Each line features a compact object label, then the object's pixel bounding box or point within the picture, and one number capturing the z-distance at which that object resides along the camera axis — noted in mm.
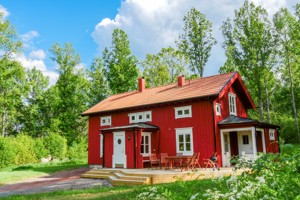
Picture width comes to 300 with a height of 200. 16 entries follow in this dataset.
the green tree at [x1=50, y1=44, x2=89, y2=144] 36938
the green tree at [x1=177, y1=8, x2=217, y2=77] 30906
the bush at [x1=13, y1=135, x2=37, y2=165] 24672
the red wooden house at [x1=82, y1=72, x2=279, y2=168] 16219
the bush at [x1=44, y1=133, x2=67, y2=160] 28469
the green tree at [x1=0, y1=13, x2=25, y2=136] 27781
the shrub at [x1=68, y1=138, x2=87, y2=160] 31014
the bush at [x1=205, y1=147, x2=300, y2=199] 2426
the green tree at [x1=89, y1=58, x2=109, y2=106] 39281
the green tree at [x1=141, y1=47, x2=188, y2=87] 37675
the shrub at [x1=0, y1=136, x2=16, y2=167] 23081
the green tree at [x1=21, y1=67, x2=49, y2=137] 37094
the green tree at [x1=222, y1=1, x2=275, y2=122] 26078
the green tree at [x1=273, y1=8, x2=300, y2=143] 26562
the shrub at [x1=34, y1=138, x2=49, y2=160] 26875
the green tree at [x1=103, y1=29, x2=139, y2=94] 34500
